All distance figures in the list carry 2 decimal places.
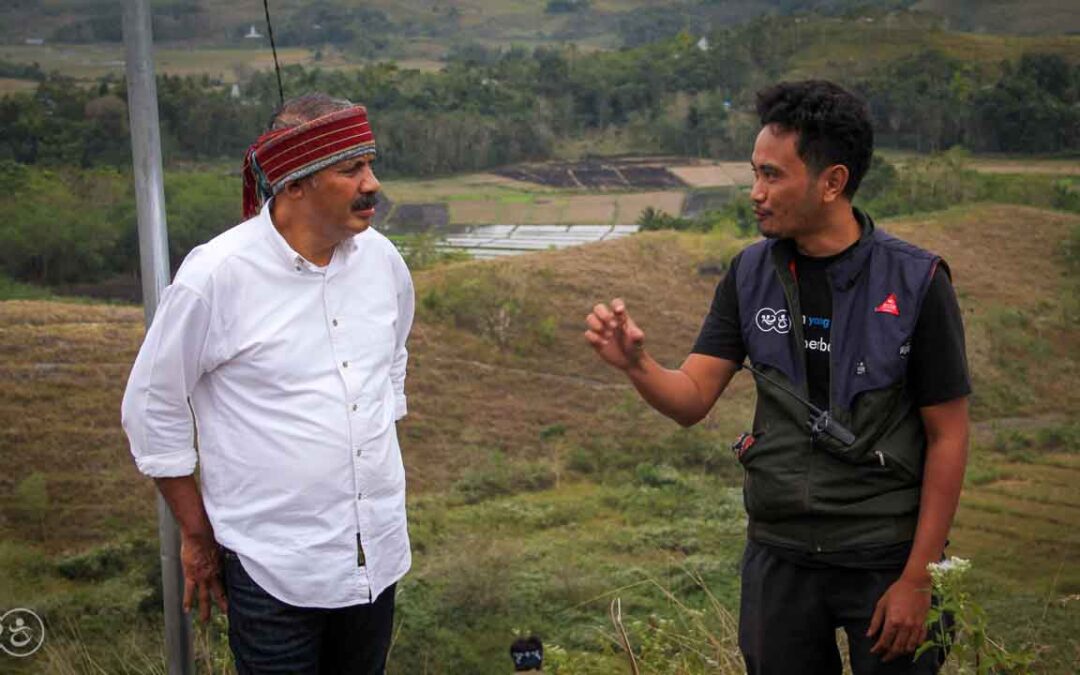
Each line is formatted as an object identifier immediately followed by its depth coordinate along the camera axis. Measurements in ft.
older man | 7.38
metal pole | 8.86
